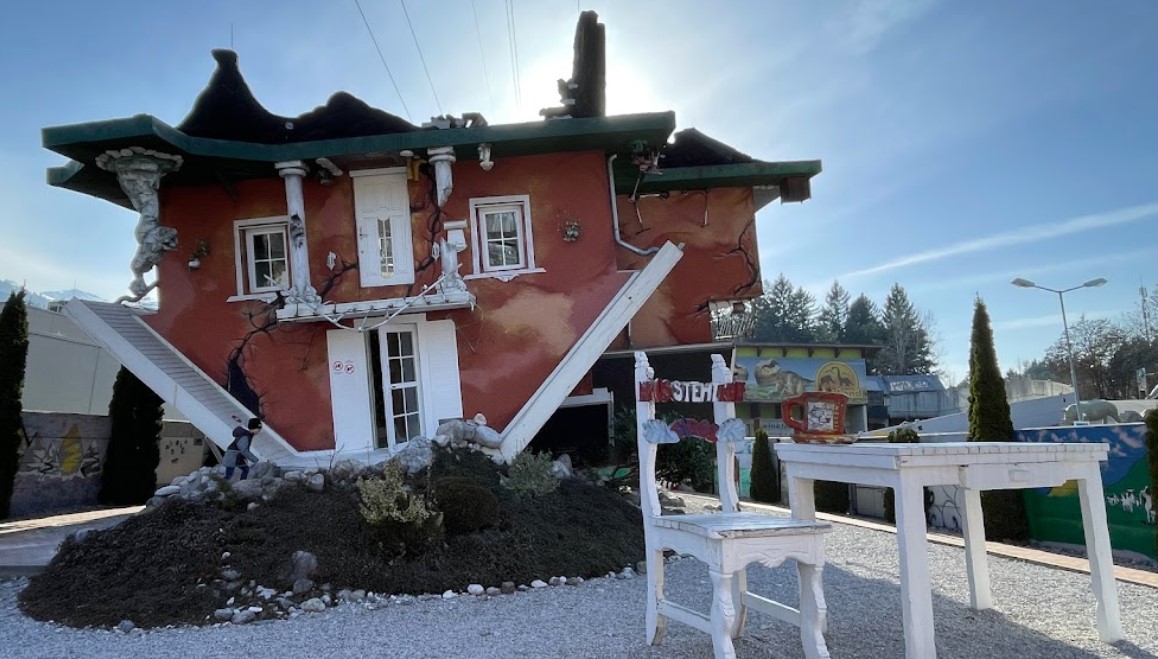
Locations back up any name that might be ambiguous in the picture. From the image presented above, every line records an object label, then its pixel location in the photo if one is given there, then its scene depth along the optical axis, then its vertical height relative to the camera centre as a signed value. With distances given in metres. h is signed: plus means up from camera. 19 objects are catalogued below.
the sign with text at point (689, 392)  5.06 -0.02
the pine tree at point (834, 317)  65.36 +5.08
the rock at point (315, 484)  9.23 -0.72
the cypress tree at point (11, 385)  14.67 +1.19
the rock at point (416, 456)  9.46 -0.51
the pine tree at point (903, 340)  64.19 +2.42
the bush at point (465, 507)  8.06 -1.01
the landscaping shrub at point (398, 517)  7.48 -0.97
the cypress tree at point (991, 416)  10.98 -0.79
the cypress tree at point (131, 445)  17.27 -0.17
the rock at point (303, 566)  7.23 -1.30
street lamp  24.07 +2.14
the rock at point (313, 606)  6.77 -1.56
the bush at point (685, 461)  14.95 -1.35
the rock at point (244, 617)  6.51 -1.55
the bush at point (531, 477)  9.53 -0.90
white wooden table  4.20 -0.65
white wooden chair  4.12 -0.86
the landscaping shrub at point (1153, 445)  7.86 -0.96
